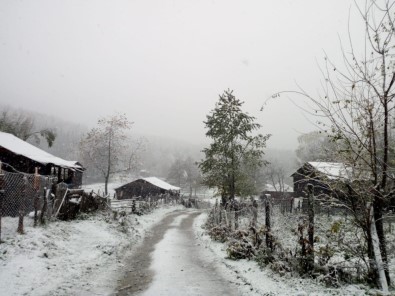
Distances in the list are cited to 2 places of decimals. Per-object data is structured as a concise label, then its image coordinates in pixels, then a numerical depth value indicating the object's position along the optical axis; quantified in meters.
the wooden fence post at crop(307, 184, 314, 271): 7.04
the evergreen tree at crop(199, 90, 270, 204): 24.85
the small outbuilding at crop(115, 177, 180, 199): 55.91
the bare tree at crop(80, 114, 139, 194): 49.09
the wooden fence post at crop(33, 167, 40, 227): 11.66
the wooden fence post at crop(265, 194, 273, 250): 8.86
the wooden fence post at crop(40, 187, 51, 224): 11.44
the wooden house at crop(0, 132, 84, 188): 20.00
